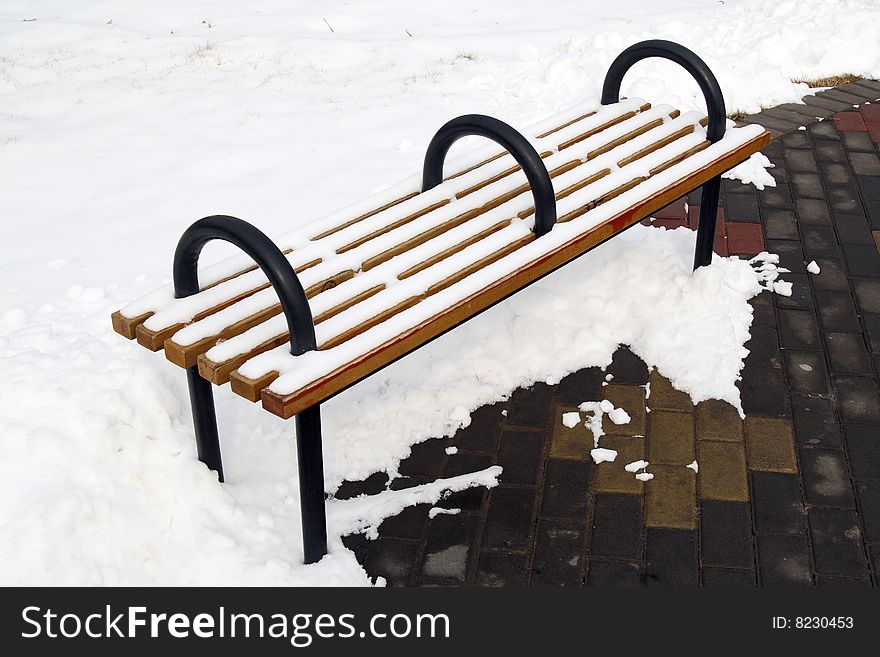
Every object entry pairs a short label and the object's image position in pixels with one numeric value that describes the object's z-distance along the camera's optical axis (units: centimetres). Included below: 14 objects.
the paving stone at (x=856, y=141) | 562
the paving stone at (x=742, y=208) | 497
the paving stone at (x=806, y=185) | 517
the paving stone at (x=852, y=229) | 478
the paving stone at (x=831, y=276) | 444
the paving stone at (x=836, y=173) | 530
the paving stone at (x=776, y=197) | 508
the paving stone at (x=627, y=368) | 391
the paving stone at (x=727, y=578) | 307
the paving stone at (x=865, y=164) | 539
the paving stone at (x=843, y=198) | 505
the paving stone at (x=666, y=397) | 378
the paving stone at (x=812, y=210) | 495
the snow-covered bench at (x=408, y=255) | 271
